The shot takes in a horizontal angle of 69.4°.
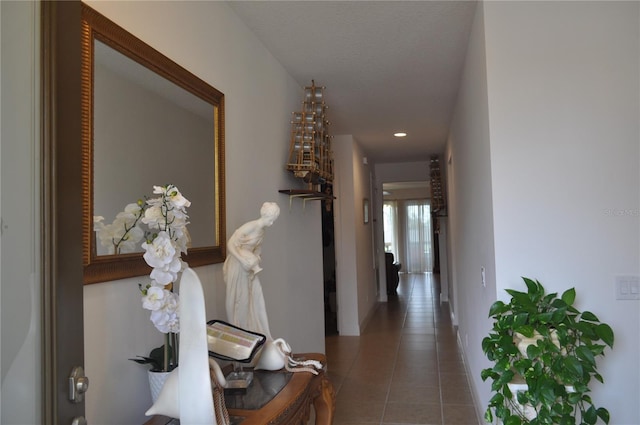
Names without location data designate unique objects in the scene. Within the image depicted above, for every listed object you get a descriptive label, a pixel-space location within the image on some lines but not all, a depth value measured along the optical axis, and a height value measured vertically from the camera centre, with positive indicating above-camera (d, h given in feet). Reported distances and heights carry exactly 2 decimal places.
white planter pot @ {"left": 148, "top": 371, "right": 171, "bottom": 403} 4.83 -1.53
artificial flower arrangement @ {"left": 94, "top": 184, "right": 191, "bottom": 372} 4.50 -0.09
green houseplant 5.76 -1.69
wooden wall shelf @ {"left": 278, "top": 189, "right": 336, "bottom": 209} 10.93 +0.95
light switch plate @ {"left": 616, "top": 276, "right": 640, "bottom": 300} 6.97 -0.96
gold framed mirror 4.73 +1.22
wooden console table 4.70 -1.84
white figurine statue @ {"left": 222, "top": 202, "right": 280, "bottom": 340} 6.49 -0.45
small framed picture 23.19 +1.07
